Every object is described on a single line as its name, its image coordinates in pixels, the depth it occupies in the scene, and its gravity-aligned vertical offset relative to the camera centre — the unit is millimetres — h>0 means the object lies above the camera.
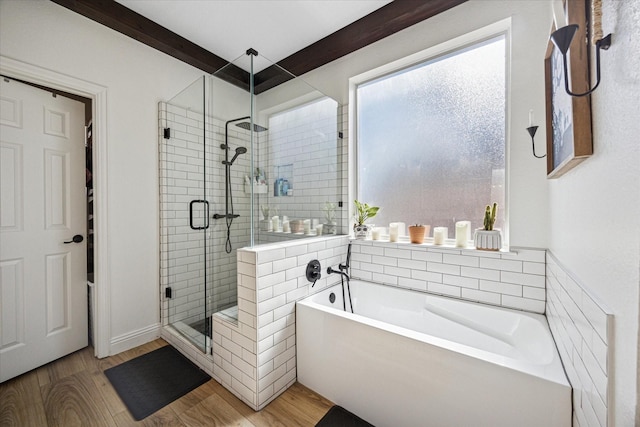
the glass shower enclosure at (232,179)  1820 +277
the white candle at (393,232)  2199 -179
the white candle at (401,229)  2240 -157
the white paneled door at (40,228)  1806 -123
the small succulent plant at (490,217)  1717 -40
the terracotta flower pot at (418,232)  2062 -170
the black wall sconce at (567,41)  649 +451
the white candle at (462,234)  1864 -167
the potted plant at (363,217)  2309 -53
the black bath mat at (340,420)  1447 -1205
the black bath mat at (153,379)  1630 -1209
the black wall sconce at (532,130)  1548 +490
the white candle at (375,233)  2316 -198
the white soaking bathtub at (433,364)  1055 -789
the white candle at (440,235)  1976 -186
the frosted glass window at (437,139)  1884 +605
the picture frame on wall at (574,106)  764 +367
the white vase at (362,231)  2320 -179
